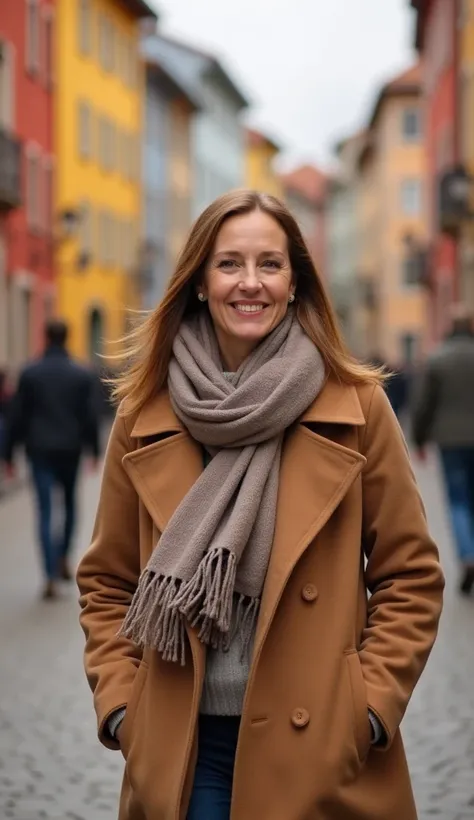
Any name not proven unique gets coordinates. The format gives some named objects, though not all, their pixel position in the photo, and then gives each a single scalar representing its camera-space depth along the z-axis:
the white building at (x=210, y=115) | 76.94
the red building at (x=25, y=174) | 34.50
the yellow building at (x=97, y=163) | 43.94
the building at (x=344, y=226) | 110.31
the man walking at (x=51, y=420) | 12.36
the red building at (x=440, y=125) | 39.72
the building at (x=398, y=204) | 77.38
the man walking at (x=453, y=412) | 12.09
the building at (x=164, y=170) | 61.31
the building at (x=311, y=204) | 137.12
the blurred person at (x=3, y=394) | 25.07
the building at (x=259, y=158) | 104.69
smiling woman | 3.28
